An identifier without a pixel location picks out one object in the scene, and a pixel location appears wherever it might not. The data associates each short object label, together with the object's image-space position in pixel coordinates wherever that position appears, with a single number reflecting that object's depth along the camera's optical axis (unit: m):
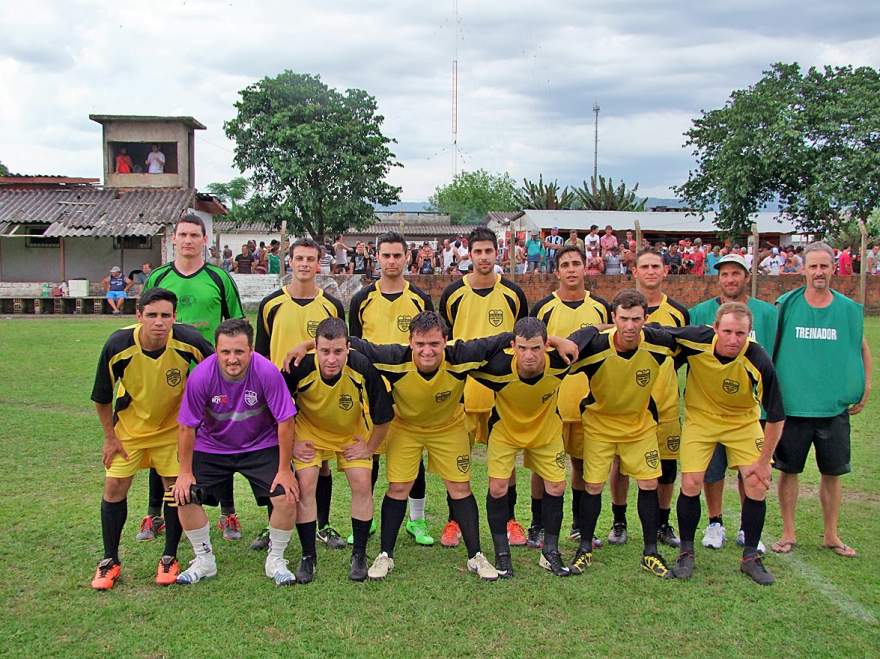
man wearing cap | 5.62
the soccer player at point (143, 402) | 5.00
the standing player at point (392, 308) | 5.95
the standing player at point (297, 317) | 5.83
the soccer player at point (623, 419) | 5.19
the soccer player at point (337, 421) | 5.06
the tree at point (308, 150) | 27.52
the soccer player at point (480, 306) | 6.00
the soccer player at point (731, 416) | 5.05
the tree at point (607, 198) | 50.16
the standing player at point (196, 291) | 5.88
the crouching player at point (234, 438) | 4.88
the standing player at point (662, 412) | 5.63
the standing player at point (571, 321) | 5.74
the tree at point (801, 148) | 28.20
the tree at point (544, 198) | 49.78
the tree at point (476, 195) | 76.00
